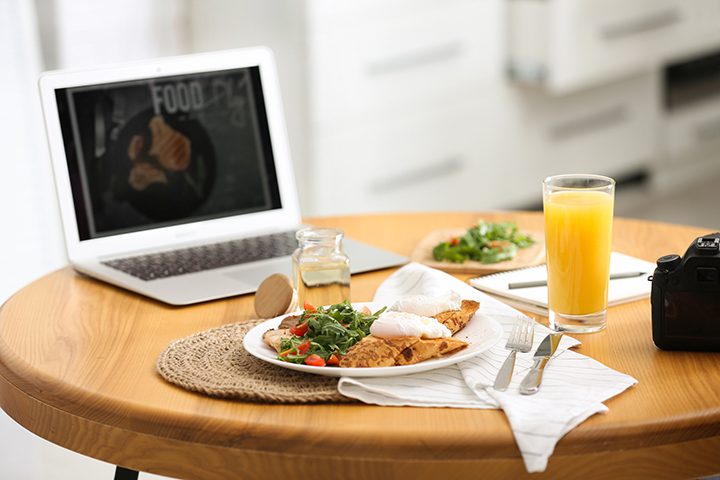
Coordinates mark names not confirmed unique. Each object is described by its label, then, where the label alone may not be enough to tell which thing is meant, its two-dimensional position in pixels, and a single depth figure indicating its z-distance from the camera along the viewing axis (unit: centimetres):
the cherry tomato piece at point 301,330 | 163
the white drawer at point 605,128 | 393
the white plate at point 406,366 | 157
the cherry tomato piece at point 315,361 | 158
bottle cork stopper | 176
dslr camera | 162
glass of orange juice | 169
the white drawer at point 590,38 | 361
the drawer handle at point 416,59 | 330
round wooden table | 149
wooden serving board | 193
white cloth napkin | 149
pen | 184
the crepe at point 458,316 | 165
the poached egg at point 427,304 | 167
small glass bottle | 179
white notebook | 179
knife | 156
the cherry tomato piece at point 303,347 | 161
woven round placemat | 156
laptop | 197
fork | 157
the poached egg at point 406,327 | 160
